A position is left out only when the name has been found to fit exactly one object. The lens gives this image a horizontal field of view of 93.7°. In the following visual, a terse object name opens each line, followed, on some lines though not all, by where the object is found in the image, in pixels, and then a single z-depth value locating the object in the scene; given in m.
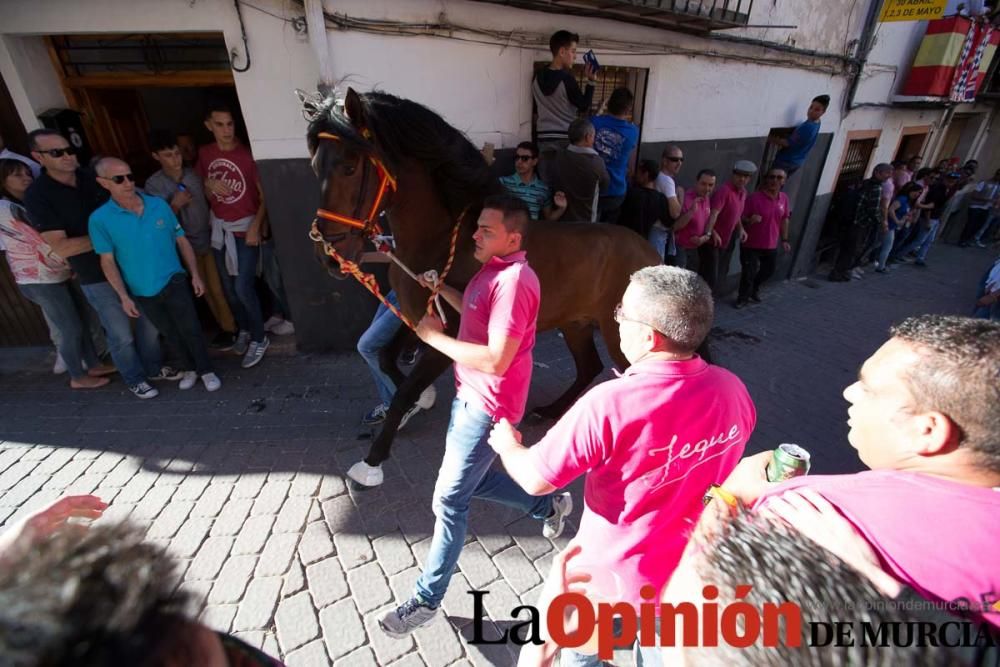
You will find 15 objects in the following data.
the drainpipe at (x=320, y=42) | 3.64
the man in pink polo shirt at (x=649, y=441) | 1.35
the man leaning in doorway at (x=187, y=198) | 4.12
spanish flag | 8.65
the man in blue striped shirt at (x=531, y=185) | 4.59
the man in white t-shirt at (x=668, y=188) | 5.59
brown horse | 2.59
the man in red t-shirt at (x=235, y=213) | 4.30
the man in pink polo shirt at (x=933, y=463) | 0.83
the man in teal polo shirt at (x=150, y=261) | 3.51
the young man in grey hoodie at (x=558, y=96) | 4.39
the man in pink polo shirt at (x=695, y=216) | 5.76
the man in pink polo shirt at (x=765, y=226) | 6.69
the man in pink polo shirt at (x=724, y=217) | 6.07
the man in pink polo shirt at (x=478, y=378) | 1.95
